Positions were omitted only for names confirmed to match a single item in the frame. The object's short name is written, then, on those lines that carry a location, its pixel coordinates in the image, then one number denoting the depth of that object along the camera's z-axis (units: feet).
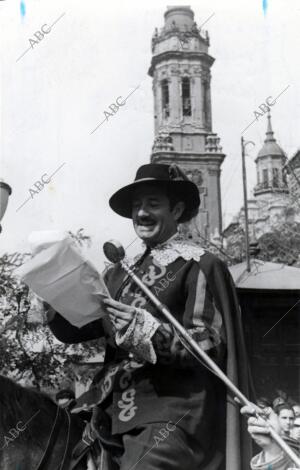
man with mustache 9.81
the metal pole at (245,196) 17.89
